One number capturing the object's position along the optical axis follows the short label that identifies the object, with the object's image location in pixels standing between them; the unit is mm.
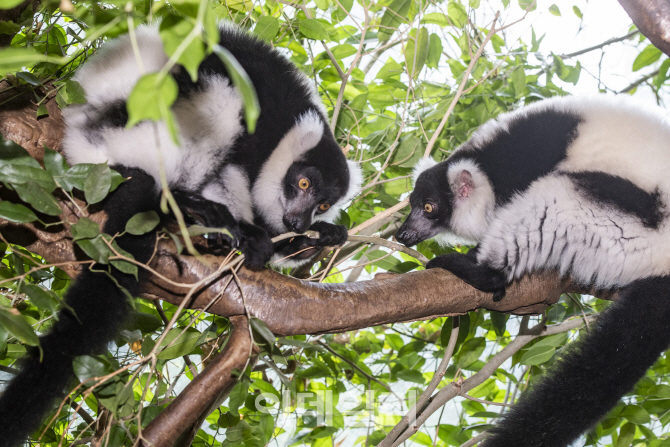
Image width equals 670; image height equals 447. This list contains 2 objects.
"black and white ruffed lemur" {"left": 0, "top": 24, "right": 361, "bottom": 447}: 1681
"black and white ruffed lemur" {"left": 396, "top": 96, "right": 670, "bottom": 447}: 2145
